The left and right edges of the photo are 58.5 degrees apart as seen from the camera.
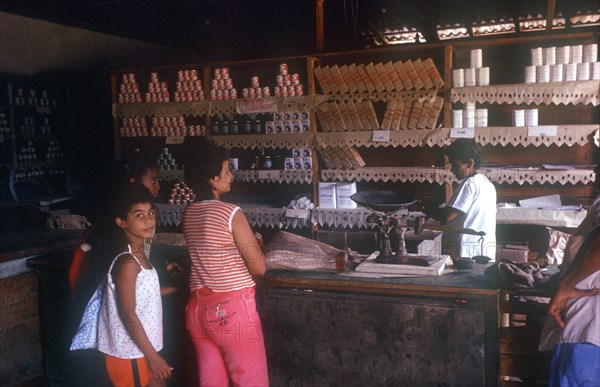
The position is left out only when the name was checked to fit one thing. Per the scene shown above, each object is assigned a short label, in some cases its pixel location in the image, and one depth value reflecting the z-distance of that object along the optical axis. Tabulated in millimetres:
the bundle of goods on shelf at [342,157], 5301
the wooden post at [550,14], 4584
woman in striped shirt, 2328
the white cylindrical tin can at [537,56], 4527
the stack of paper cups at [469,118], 4762
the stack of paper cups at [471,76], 4711
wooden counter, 2518
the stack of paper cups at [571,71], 4406
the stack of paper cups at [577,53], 4387
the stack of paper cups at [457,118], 4809
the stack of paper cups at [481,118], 4738
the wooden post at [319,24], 5172
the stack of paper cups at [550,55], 4473
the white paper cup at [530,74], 4559
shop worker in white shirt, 3656
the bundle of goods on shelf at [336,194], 5336
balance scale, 2719
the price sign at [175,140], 5871
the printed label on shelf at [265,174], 5559
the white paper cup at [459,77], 4750
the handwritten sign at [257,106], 5410
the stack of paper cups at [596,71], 4336
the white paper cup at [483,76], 4676
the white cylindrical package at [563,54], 4418
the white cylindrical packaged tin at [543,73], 4492
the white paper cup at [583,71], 4371
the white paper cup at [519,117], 4668
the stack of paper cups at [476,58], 4680
